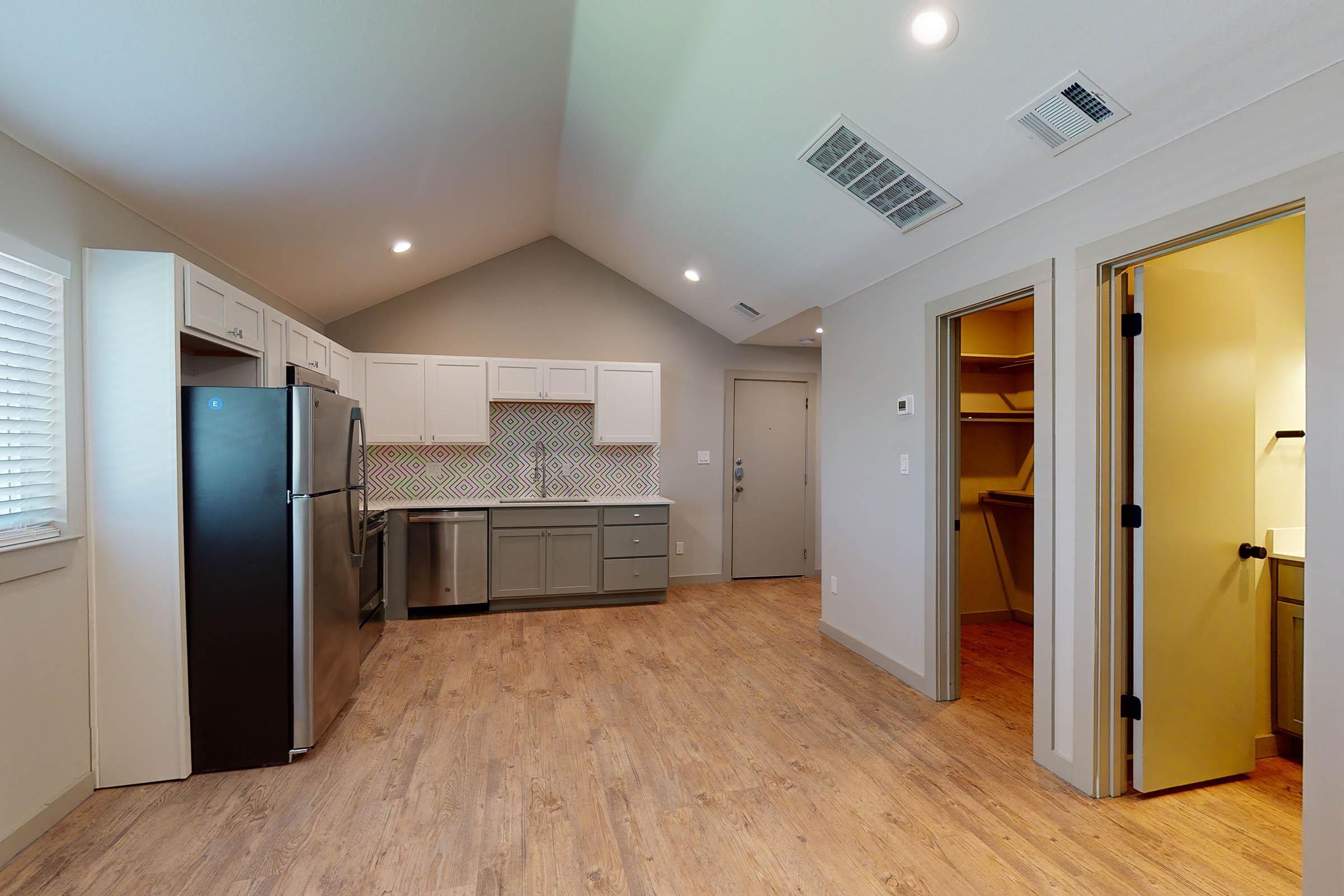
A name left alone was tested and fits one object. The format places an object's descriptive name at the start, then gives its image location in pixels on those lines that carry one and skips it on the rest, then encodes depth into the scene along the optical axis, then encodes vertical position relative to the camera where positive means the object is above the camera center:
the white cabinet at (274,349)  3.25 +0.50
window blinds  2.10 +0.14
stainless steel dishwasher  4.93 -0.89
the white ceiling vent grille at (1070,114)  2.10 +1.14
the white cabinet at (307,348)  3.61 +0.59
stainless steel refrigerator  2.60 -0.53
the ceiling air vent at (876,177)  2.80 +1.24
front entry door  6.36 -0.35
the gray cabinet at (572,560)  5.21 -0.96
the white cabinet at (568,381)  5.49 +0.54
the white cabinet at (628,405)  5.60 +0.34
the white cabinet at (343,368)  4.56 +0.56
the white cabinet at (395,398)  5.10 +0.37
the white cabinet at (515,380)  5.38 +0.54
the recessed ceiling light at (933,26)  2.05 +1.37
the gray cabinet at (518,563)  5.10 -0.97
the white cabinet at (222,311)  2.54 +0.59
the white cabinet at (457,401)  5.24 +0.35
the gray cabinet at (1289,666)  2.68 -0.95
